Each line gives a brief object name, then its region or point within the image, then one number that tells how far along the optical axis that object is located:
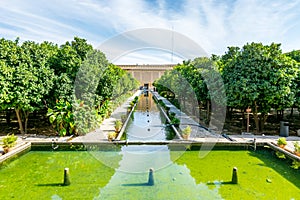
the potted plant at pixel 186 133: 10.96
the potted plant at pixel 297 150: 8.74
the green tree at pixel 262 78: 11.25
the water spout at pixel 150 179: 7.06
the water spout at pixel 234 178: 7.13
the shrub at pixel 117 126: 12.39
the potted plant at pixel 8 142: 8.96
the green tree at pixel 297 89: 11.65
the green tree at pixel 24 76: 10.60
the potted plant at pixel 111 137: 10.77
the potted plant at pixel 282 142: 9.75
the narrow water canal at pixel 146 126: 13.84
